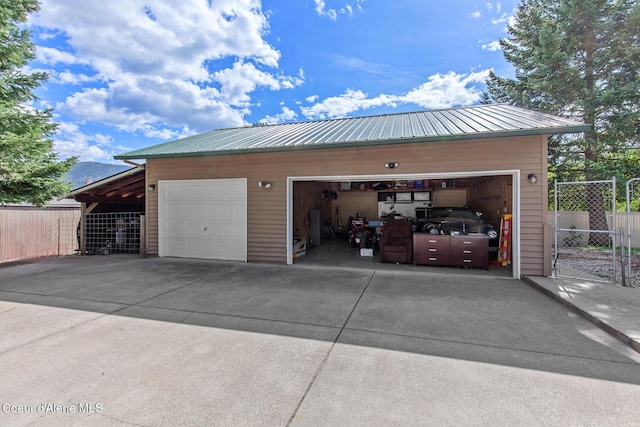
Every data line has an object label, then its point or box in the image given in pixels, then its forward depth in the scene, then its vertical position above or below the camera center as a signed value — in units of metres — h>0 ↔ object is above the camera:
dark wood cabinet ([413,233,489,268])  6.55 -0.84
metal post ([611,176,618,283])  4.55 -0.18
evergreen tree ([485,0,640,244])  8.91 +4.61
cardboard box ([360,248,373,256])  8.50 -1.12
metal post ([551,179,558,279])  5.56 -1.05
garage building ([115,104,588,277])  5.81 +1.08
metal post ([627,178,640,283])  4.59 -0.06
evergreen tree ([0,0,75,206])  6.47 +2.15
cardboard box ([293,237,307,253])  8.13 -0.88
